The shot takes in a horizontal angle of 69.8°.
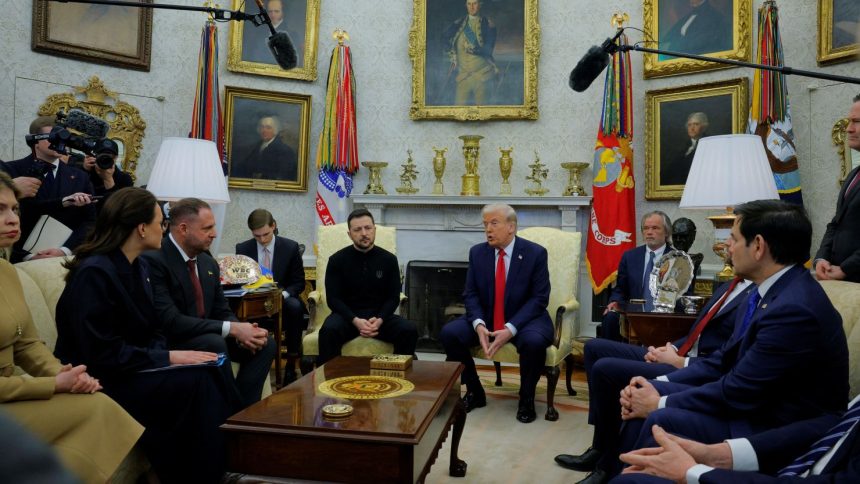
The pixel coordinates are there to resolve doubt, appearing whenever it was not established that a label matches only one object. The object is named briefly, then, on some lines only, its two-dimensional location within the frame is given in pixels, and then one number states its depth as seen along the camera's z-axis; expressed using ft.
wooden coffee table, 7.10
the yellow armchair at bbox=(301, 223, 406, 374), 15.33
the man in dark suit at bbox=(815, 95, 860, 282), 10.25
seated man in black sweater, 15.29
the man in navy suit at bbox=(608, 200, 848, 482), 6.54
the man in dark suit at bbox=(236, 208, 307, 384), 18.08
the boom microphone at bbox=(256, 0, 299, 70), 11.09
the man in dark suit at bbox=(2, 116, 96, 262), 12.36
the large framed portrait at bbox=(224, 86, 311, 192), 23.84
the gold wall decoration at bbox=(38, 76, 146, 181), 20.95
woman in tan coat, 7.00
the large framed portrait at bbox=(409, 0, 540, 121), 23.88
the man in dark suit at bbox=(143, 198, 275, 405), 11.44
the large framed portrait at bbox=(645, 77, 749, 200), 20.67
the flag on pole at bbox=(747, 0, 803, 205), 18.43
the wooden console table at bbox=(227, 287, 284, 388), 14.29
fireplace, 23.48
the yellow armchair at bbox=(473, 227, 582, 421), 14.84
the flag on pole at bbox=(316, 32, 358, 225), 23.38
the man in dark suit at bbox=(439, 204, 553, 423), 14.66
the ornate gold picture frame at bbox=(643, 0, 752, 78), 20.57
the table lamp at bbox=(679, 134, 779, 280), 12.88
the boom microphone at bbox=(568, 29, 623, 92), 9.39
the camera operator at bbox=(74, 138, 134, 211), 12.91
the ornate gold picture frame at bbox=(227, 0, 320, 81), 23.97
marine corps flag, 21.18
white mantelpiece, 22.53
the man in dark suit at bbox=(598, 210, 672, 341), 16.24
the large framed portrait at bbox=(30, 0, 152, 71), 20.15
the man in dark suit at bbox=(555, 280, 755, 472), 9.81
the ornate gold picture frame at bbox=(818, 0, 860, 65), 18.08
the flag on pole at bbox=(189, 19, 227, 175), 22.02
